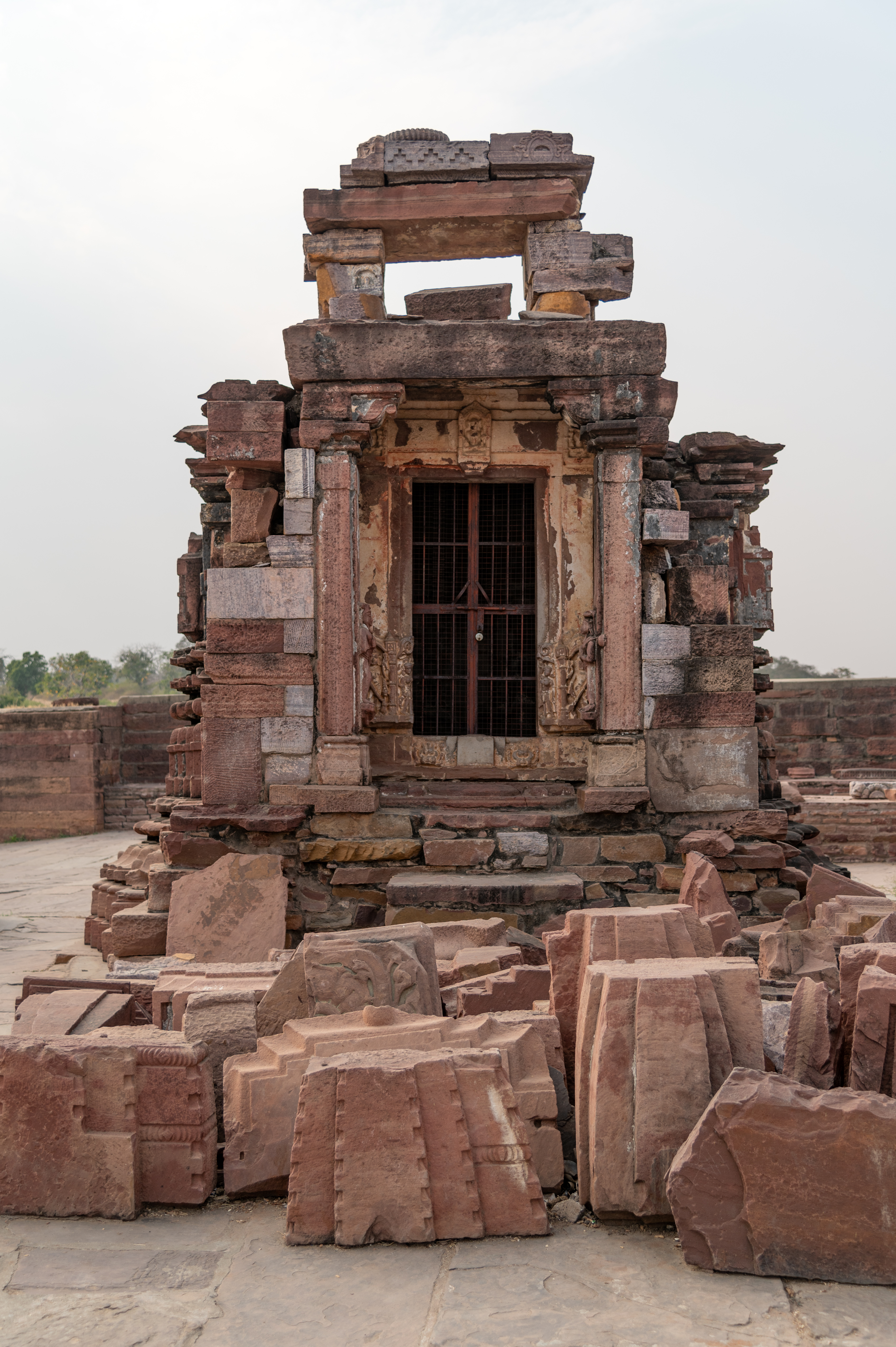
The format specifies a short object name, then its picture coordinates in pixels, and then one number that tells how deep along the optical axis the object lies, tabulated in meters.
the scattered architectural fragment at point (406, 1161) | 2.87
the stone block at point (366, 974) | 3.79
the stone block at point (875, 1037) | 3.30
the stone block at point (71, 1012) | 3.92
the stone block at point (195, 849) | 6.67
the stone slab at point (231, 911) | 6.19
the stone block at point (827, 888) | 6.18
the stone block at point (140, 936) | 6.48
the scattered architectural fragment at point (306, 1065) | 3.22
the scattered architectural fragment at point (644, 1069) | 2.97
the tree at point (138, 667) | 52.69
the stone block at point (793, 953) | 4.59
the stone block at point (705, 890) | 5.45
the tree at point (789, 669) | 45.81
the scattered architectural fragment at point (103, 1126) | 3.11
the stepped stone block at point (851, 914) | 5.09
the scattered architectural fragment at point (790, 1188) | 2.67
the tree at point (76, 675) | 41.84
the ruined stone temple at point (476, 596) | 6.74
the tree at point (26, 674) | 45.03
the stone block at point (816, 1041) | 3.45
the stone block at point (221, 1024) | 3.68
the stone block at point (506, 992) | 4.09
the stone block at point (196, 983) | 4.02
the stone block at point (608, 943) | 3.81
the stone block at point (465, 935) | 5.58
